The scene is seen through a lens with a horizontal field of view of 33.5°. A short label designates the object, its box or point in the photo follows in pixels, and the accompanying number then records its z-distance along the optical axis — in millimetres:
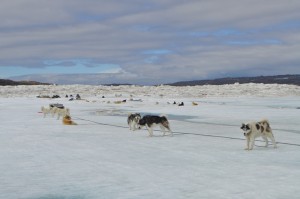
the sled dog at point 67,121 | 21359
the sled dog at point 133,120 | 18312
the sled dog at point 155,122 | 16219
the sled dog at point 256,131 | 12492
